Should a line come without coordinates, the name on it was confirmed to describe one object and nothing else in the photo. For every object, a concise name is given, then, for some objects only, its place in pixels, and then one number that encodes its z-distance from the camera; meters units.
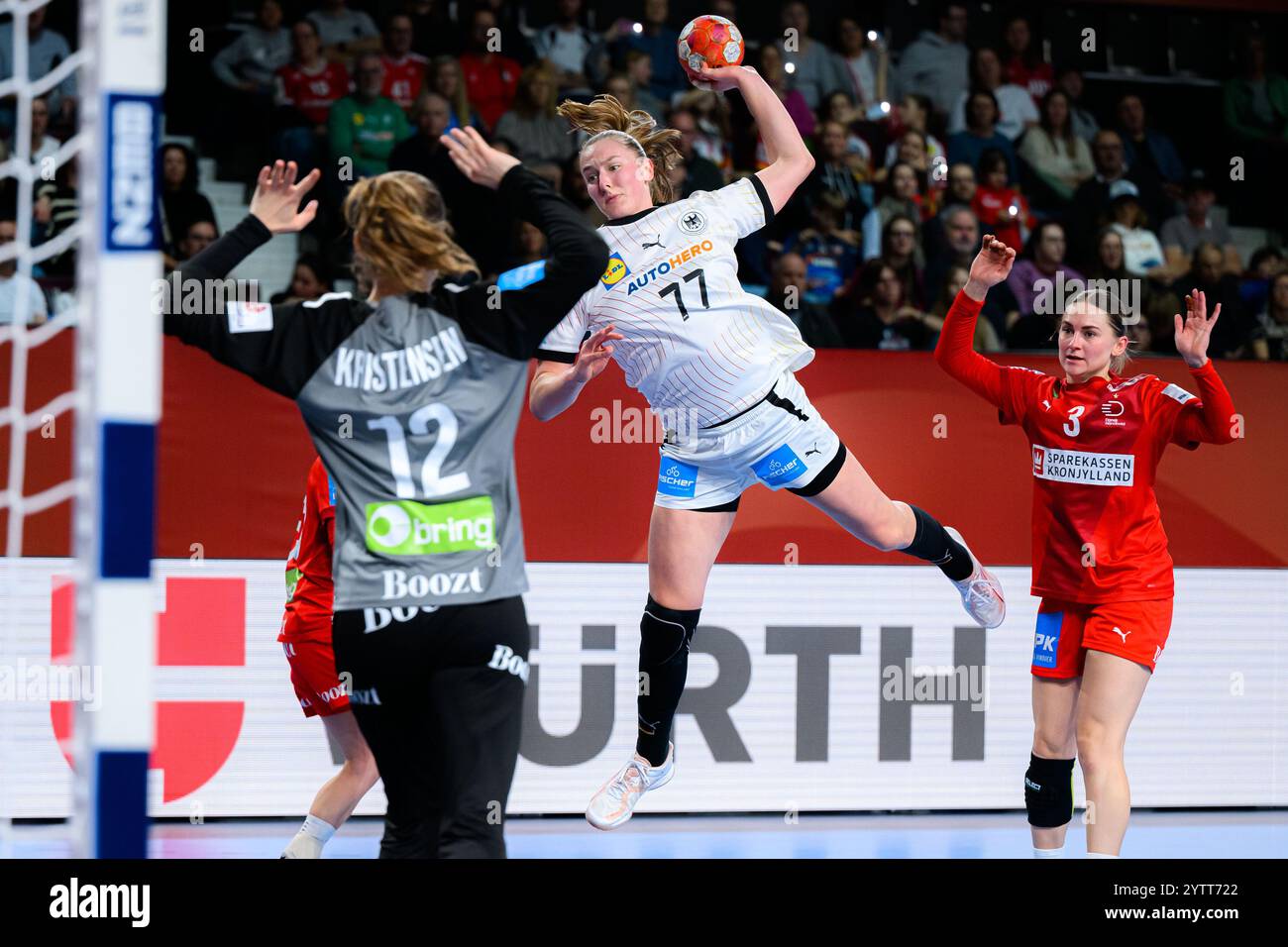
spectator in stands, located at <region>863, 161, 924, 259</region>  9.28
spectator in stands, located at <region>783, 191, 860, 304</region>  8.85
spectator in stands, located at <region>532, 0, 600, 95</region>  10.34
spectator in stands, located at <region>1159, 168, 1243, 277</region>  10.30
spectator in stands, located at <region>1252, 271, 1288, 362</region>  8.78
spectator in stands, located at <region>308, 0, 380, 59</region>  9.81
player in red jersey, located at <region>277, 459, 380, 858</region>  5.39
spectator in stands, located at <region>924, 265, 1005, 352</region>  8.48
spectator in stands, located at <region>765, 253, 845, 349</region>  7.84
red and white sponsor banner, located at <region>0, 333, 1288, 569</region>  6.93
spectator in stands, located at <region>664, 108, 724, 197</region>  8.80
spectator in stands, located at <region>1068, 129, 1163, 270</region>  9.98
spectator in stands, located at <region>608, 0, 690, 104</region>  10.27
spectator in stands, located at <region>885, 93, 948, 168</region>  10.12
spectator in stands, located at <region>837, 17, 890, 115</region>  10.83
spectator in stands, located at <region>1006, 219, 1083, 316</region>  9.23
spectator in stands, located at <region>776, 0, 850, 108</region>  10.59
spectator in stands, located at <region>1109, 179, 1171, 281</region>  9.88
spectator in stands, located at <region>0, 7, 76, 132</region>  9.07
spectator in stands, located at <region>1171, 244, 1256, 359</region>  8.93
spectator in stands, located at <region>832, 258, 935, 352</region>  8.14
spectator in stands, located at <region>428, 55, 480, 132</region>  9.41
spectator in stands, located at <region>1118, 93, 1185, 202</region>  10.90
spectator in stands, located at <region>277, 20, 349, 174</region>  9.54
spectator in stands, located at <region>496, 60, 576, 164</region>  9.32
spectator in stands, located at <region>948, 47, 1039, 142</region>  10.84
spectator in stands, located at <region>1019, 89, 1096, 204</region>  10.57
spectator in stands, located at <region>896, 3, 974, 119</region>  10.96
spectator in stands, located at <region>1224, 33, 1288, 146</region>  11.33
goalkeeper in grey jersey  3.68
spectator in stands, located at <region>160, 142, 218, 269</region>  8.34
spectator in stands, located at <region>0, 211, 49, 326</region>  6.73
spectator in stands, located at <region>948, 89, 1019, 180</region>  10.27
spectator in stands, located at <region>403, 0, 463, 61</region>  10.08
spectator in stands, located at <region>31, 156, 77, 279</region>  7.75
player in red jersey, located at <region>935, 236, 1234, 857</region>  5.10
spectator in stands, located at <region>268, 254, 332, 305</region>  7.99
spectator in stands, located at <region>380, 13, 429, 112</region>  9.69
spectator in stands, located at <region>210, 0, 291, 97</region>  9.67
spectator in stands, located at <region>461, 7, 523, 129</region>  9.89
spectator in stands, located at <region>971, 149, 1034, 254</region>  9.90
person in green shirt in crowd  9.12
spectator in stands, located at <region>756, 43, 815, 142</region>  10.14
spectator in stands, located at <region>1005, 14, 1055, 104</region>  11.38
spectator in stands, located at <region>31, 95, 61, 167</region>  8.47
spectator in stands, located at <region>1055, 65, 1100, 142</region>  11.05
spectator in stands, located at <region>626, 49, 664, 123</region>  9.94
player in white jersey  5.41
